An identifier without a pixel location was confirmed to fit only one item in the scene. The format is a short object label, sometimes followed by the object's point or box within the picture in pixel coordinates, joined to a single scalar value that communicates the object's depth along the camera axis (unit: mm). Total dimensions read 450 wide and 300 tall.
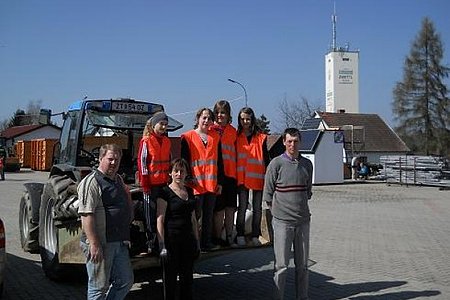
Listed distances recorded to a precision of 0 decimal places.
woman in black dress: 5418
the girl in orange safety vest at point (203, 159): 5914
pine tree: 51125
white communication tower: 94250
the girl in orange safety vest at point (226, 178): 6141
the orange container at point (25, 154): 49409
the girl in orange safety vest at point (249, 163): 6258
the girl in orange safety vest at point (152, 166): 5656
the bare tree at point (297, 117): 66562
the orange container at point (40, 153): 41256
